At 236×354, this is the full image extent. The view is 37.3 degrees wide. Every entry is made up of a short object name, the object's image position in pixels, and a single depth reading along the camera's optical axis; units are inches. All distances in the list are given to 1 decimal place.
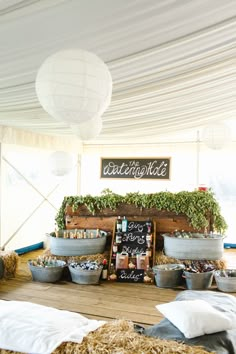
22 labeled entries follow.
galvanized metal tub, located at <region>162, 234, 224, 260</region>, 213.5
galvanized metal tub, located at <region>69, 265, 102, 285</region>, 207.6
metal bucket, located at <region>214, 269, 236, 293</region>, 195.2
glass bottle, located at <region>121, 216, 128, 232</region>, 228.5
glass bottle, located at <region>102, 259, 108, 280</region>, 218.1
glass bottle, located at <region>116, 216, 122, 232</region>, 229.8
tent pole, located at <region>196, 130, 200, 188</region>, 337.7
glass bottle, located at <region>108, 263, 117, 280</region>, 217.2
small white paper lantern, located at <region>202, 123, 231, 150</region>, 203.5
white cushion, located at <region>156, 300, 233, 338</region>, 94.4
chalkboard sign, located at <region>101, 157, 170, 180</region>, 353.1
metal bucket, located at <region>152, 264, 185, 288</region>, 203.4
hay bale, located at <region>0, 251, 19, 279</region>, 219.9
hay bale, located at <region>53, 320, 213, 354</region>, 80.1
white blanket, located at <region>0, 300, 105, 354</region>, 84.4
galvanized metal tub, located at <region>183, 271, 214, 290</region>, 197.8
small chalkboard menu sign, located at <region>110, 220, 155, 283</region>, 215.9
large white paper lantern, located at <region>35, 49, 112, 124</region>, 78.7
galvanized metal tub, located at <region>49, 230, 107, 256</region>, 222.9
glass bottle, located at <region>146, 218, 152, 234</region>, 226.5
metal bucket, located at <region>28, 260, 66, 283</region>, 211.5
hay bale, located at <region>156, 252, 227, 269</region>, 211.3
